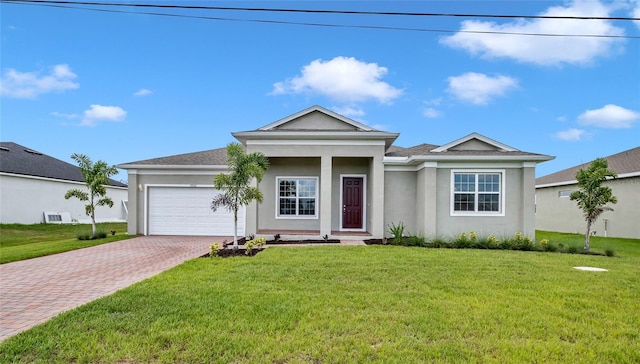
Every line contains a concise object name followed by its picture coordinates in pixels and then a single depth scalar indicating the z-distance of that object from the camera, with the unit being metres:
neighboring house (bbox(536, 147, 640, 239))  17.34
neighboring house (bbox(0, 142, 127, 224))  20.53
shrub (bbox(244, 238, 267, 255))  10.32
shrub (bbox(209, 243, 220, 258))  9.95
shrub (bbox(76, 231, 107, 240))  15.03
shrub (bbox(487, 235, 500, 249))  12.62
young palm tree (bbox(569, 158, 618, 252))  12.16
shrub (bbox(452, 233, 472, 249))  12.59
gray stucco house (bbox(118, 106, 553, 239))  13.62
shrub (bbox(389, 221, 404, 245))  13.09
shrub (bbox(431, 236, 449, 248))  12.52
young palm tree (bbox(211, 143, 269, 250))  10.57
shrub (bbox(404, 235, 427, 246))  12.84
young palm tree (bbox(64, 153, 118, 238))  15.56
